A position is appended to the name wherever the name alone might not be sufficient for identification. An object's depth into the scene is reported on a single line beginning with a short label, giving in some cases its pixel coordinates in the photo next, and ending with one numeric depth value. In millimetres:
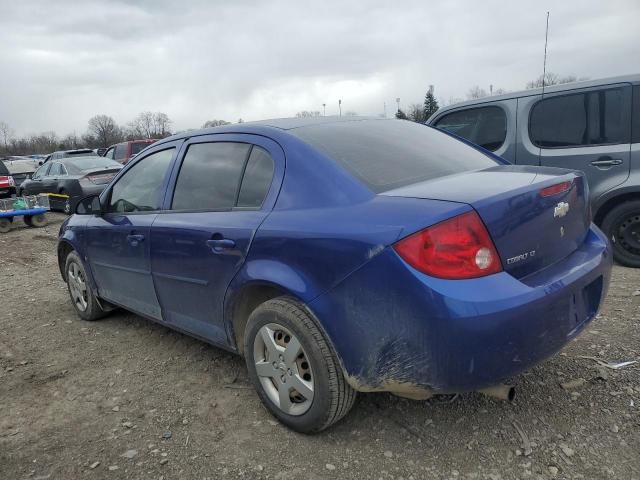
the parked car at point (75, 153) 16994
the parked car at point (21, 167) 23128
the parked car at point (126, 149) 16391
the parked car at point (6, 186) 14875
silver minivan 4984
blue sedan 2080
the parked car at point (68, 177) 11924
